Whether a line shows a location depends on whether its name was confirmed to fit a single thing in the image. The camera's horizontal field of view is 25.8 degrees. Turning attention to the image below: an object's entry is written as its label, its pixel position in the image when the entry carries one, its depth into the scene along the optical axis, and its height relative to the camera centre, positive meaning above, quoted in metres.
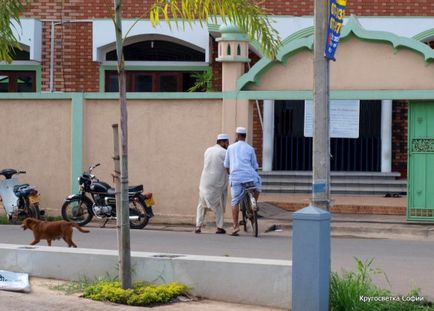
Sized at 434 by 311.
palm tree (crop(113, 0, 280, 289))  9.93 +1.07
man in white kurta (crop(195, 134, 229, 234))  16.64 -0.81
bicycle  16.02 -1.16
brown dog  11.96 -1.18
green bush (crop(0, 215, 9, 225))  18.39 -1.64
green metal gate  17.33 -0.36
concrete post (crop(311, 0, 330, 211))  10.07 +0.24
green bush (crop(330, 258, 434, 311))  9.17 -1.57
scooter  17.81 -1.18
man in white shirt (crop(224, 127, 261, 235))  16.16 -0.52
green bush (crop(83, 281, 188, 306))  9.73 -1.63
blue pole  8.85 -1.15
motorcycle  17.31 -1.25
